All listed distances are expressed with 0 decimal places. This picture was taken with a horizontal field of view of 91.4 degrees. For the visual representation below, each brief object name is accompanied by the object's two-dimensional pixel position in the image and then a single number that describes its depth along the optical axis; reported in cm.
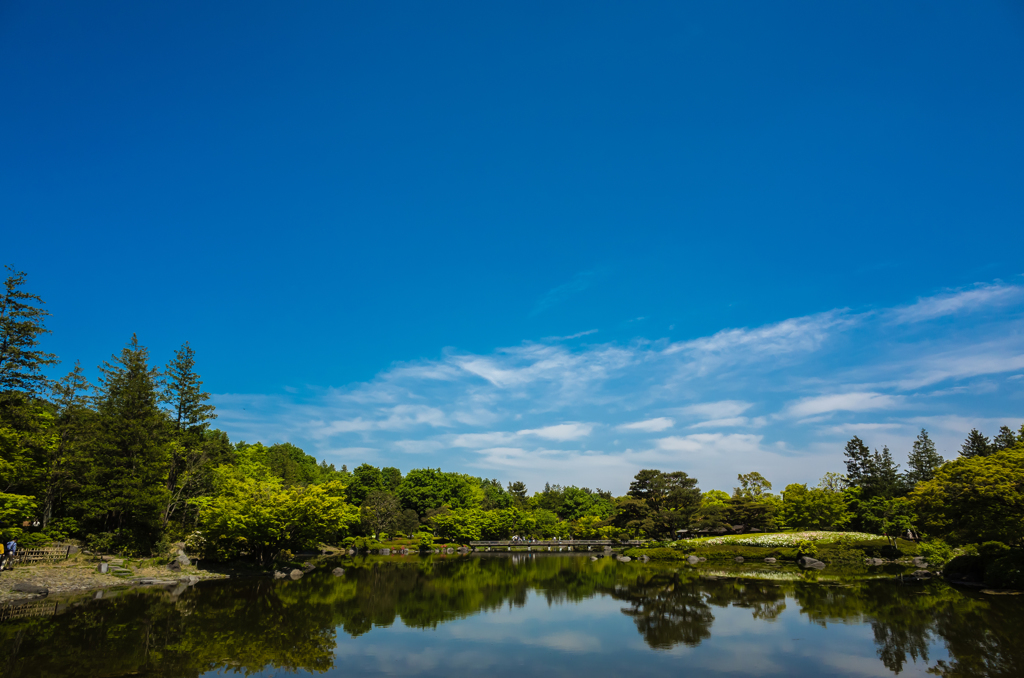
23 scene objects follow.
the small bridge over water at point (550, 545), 6494
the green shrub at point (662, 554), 4621
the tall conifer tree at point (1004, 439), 6081
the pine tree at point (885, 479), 5421
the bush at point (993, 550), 2721
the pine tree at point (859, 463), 6181
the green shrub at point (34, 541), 2801
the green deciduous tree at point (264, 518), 3177
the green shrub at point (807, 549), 4091
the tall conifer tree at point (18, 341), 2675
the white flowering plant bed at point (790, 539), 4500
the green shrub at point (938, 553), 3466
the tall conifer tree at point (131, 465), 3206
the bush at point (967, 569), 2778
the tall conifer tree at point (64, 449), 3189
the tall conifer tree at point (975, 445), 6259
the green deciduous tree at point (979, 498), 2486
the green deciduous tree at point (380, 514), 6125
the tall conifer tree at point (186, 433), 3831
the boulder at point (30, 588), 2169
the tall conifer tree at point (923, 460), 7157
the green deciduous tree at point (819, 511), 5272
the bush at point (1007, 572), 2459
